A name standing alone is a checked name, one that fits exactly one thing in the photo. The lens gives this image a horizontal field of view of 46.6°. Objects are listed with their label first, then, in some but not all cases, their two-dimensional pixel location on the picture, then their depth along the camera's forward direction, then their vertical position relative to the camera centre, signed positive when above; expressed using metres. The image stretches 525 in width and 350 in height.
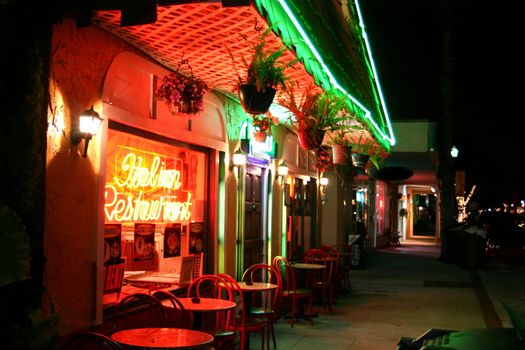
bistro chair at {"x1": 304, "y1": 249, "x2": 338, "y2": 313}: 11.00 -1.15
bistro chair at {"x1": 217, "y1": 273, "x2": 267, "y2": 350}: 6.92 -1.25
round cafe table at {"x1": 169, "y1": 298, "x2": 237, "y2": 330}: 5.91 -0.90
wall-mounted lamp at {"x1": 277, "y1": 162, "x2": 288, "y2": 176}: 10.82 +0.83
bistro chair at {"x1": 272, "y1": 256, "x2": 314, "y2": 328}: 9.52 -1.23
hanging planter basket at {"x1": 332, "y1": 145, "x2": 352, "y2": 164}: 10.49 +1.11
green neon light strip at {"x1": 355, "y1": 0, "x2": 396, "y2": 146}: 13.23 +3.56
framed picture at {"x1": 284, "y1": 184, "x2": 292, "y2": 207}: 11.36 +0.39
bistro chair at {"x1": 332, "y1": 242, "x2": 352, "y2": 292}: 13.29 -1.12
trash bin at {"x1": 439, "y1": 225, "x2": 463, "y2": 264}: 21.95 -0.94
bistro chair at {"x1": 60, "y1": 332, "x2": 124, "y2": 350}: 3.88 -0.81
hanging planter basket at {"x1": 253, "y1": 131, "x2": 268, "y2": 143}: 8.67 +1.16
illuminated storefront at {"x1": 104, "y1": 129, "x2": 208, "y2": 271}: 6.88 +0.21
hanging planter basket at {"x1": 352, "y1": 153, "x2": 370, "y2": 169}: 11.75 +1.13
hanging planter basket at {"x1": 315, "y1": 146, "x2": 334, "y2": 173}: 10.97 +1.07
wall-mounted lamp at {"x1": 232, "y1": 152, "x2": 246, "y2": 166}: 8.46 +0.81
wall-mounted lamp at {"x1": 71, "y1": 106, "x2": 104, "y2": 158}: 5.05 +0.73
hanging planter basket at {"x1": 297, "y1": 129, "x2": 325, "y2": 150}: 8.63 +1.14
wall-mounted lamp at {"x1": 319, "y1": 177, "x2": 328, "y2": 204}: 14.12 +0.77
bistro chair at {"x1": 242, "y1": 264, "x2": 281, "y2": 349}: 7.69 -1.20
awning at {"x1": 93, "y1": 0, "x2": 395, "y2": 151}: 4.99 +1.65
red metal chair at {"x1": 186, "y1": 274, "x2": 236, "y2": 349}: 6.41 -1.14
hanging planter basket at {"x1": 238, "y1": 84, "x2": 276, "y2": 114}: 6.39 +1.26
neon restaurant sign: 6.87 +0.35
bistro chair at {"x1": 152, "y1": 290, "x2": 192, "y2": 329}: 5.47 -0.97
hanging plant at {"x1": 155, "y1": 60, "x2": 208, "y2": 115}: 6.30 +1.29
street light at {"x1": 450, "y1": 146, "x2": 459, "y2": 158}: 23.17 +2.58
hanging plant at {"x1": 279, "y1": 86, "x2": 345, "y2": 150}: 8.31 +1.46
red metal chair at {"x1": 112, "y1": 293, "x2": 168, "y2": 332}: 5.29 -0.94
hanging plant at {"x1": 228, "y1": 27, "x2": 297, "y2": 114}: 6.12 +1.43
